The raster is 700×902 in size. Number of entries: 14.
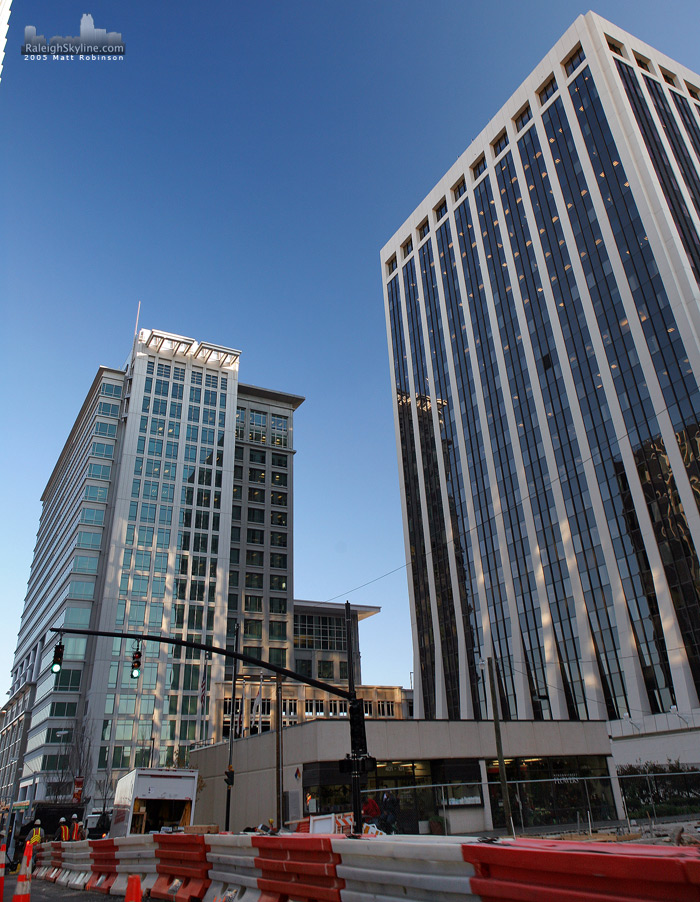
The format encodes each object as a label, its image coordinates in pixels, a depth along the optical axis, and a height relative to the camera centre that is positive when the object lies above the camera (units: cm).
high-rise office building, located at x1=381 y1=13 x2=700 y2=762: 5481 +3429
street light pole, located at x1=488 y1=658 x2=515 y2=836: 2678 -7
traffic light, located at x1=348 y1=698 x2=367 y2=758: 1753 +119
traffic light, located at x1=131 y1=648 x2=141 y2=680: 2255 +411
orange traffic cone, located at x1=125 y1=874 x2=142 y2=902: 833 -120
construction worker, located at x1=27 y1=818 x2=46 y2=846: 3289 -197
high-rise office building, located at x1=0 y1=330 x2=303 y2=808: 7956 +2987
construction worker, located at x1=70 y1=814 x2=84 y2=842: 3105 -186
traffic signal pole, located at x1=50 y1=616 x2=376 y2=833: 1672 +103
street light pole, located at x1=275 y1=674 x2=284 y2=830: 2963 +115
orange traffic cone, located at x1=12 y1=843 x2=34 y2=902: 895 -121
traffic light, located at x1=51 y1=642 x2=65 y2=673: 2057 +396
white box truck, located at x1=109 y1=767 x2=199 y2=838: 2502 -51
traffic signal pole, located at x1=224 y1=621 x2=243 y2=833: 3274 +27
